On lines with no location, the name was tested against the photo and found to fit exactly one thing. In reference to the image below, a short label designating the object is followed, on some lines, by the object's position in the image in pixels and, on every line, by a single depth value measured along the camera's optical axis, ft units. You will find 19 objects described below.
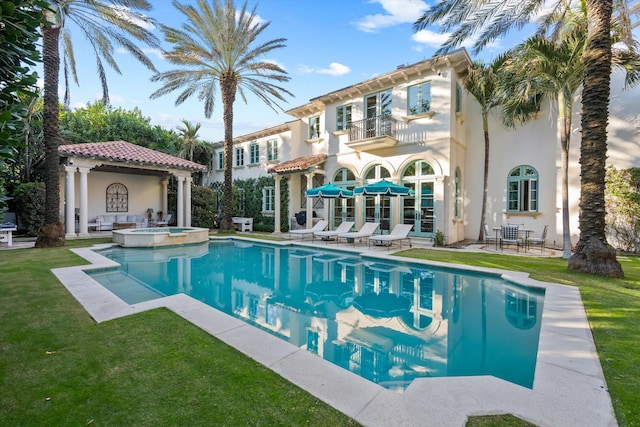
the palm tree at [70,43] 42.16
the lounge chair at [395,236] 45.32
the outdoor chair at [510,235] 42.64
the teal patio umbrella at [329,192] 50.42
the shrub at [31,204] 53.83
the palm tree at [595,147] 26.94
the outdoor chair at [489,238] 45.83
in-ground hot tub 47.96
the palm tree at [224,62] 55.72
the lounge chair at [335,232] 52.29
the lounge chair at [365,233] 48.91
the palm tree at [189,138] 89.97
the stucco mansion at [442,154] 45.74
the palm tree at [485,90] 46.63
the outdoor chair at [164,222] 70.87
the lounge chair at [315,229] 55.98
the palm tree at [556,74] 34.63
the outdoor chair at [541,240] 40.60
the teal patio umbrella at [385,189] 45.34
